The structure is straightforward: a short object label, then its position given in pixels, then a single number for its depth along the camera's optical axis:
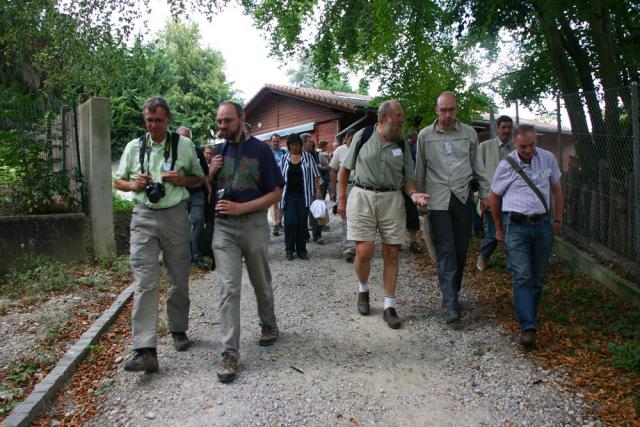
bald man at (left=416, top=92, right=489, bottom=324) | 5.14
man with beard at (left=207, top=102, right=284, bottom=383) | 4.14
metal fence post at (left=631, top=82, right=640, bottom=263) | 5.58
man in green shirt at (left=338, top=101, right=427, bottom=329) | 5.03
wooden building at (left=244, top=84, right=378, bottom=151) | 21.17
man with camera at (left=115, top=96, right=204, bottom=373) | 4.18
